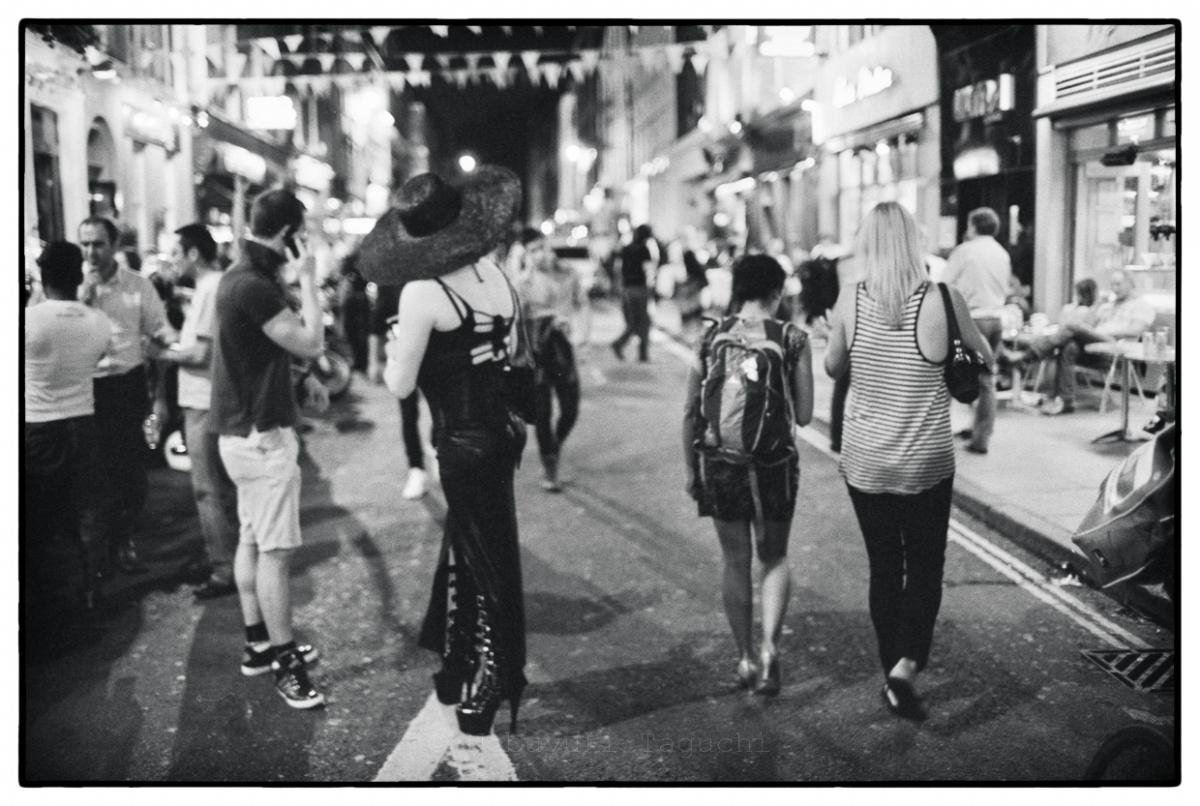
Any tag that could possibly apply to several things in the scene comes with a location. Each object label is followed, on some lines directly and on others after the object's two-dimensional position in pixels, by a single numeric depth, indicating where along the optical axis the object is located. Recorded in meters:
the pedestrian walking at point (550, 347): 8.60
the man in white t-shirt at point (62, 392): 5.41
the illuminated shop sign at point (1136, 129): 12.19
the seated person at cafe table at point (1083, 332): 10.89
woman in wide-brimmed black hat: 4.31
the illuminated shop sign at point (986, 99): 15.36
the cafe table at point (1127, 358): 9.02
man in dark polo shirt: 4.67
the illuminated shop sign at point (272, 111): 26.97
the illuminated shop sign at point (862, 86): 20.39
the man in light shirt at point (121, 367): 6.38
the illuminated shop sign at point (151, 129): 17.67
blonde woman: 4.42
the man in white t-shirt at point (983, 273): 9.94
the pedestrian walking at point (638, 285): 17.39
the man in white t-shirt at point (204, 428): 5.95
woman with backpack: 4.60
